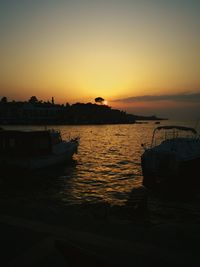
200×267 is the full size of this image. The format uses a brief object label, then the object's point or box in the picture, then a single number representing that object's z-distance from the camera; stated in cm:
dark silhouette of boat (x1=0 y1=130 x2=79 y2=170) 1712
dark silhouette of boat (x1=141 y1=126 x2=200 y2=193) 1481
